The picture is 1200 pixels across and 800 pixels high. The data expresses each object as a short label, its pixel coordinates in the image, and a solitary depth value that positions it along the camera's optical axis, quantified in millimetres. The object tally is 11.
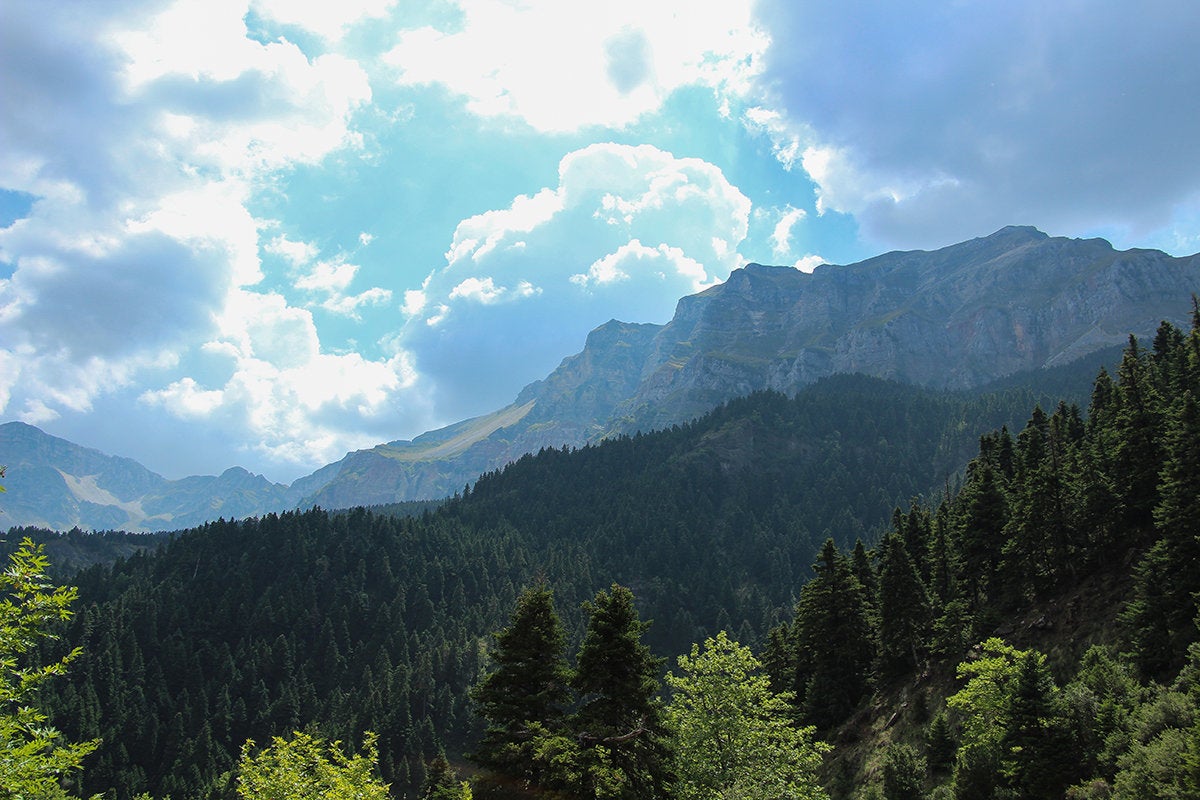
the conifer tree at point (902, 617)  62562
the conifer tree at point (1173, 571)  36938
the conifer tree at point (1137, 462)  54406
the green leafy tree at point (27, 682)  14391
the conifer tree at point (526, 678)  28469
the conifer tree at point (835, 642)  64688
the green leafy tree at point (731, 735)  31016
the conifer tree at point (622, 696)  26453
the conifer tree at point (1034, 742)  30531
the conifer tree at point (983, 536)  67000
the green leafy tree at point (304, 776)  23625
